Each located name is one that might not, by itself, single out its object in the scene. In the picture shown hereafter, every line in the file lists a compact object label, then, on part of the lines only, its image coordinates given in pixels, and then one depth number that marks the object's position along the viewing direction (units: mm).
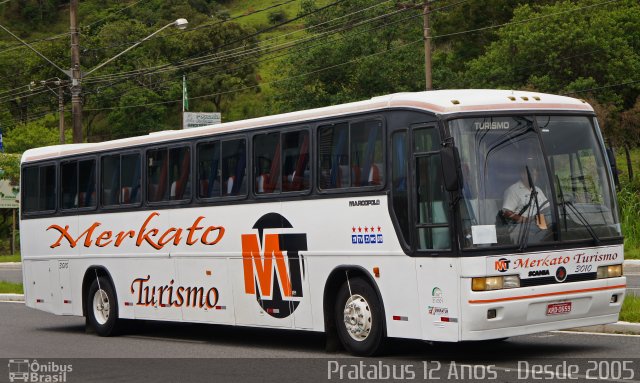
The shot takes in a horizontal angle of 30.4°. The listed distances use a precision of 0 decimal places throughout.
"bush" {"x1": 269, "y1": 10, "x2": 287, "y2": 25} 152375
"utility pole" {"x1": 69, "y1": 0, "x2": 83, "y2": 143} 29797
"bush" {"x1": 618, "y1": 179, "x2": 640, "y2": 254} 32781
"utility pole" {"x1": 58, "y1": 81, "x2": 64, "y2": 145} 37819
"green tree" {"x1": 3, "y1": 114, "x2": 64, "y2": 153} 83812
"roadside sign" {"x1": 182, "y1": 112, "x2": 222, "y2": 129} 62000
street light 29750
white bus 12719
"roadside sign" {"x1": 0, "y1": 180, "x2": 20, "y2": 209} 59438
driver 12844
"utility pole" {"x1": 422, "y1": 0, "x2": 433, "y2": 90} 39281
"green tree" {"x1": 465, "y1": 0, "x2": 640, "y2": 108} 68562
